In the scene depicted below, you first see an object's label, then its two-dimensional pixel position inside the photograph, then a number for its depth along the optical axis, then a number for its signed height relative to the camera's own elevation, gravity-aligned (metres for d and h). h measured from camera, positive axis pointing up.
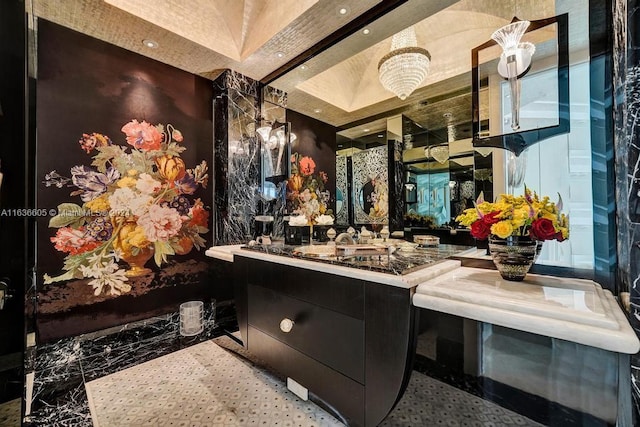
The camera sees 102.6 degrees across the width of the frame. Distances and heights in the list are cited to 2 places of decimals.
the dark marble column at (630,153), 0.79 +0.20
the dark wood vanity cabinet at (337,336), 1.14 -0.65
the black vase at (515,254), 1.12 -0.18
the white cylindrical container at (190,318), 2.58 -1.05
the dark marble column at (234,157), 2.76 +0.64
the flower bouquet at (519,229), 1.10 -0.07
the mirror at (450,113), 1.26 +0.72
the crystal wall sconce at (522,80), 1.30 +0.74
